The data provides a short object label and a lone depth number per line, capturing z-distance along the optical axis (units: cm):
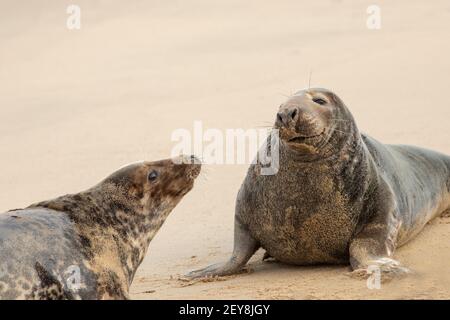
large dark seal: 1138
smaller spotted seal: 827
